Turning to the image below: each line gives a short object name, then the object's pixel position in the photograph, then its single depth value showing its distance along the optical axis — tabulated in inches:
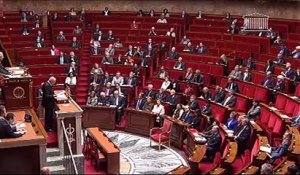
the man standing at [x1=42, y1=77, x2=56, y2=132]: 277.7
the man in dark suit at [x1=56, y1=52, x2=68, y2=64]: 460.8
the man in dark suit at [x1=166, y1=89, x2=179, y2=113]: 385.1
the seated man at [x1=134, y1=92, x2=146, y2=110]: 390.8
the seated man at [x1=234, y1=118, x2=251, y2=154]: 291.7
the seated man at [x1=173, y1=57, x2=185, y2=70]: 440.1
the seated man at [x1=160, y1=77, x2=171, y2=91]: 409.1
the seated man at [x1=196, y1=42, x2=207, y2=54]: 470.3
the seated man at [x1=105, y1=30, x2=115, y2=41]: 514.9
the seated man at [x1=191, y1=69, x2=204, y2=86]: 406.6
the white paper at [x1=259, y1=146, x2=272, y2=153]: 249.4
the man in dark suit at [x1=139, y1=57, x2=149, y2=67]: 456.6
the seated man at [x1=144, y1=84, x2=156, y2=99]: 402.3
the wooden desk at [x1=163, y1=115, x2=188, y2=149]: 340.2
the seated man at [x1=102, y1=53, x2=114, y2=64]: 457.4
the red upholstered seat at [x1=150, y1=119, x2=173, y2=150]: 338.3
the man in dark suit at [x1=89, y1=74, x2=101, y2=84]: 430.9
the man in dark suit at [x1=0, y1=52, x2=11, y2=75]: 272.4
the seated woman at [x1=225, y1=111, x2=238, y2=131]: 314.9
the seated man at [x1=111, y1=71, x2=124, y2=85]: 426.6
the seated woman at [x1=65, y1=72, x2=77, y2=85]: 429.4
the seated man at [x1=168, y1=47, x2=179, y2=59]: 463.5
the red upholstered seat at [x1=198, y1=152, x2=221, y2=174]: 283.3
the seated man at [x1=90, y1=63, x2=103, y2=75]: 436.7
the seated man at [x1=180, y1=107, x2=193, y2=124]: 353.7
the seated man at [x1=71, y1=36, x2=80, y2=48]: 498.0
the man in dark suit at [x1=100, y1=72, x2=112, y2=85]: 430.3
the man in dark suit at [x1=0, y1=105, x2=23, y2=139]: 230.7
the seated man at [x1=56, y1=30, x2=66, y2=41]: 515.2
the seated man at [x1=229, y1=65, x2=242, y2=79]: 398.0
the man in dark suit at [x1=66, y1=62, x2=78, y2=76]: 441.4
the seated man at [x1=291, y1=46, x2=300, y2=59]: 411.8
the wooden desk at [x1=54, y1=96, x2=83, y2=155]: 253.4
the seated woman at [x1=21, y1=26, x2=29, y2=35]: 524.7
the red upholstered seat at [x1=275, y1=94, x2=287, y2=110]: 336.2
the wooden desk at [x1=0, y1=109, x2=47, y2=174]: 231.1
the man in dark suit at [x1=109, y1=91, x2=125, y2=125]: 393.4
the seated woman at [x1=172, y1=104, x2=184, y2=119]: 363.1
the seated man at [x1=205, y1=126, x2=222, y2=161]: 298.4
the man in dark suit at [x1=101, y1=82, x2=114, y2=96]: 405.7
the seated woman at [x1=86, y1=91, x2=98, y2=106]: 393.5
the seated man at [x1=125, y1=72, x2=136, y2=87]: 425.7
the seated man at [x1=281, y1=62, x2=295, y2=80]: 370.3
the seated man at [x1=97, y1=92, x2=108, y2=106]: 393.7
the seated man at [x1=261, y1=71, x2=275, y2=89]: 365.7
